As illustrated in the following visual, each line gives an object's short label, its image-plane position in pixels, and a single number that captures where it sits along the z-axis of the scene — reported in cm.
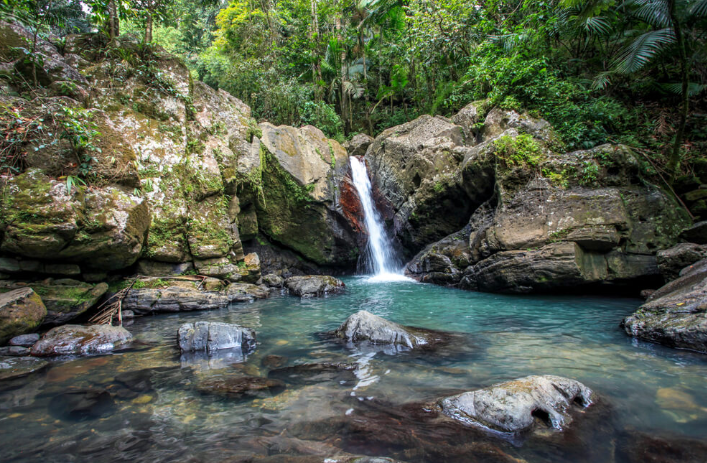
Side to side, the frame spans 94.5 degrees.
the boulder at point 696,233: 716
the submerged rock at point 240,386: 341
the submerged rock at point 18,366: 387
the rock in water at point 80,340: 469
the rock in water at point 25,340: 477
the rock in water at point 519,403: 265
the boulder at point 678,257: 643
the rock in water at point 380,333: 500
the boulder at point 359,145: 1720
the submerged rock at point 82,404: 301
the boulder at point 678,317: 427
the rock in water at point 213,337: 492
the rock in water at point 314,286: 1002
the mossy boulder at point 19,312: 475
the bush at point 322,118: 1786
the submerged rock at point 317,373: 371
